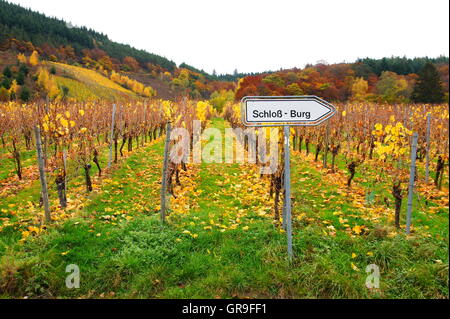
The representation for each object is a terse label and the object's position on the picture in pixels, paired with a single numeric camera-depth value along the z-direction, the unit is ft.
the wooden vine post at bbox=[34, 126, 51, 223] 16.33
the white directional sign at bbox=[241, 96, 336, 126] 11.62
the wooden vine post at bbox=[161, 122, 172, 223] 16.83
